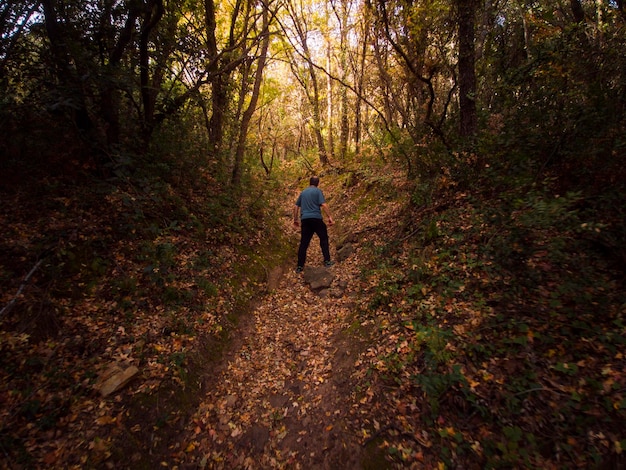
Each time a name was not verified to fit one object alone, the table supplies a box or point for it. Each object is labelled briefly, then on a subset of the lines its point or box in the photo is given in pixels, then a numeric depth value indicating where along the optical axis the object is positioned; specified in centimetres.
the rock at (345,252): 828
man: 782
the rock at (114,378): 338
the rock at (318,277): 700
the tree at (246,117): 980
